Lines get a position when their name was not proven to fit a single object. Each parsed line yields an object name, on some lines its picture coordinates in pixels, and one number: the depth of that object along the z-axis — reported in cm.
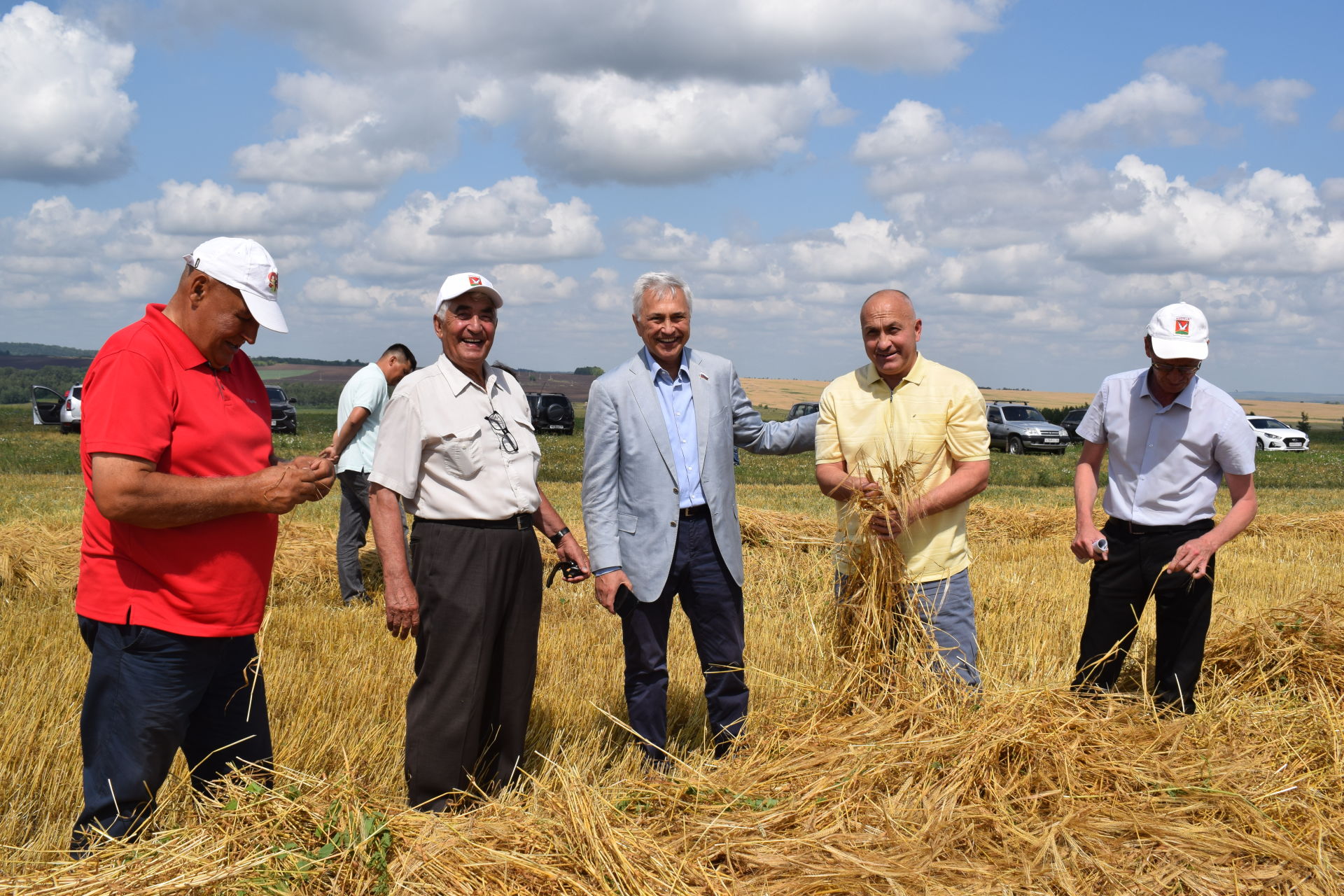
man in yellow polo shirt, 386
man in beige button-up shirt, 352
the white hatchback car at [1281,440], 4078
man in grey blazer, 399
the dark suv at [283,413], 3696
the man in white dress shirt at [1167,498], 417
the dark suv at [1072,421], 4197
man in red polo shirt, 263
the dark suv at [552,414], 4300
